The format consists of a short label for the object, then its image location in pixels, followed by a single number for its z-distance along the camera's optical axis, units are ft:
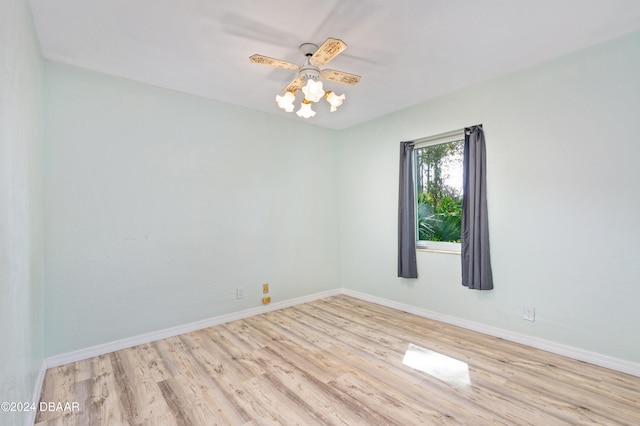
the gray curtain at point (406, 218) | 12.09
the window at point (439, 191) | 11.40
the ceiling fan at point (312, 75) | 6.88
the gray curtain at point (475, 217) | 9.96
